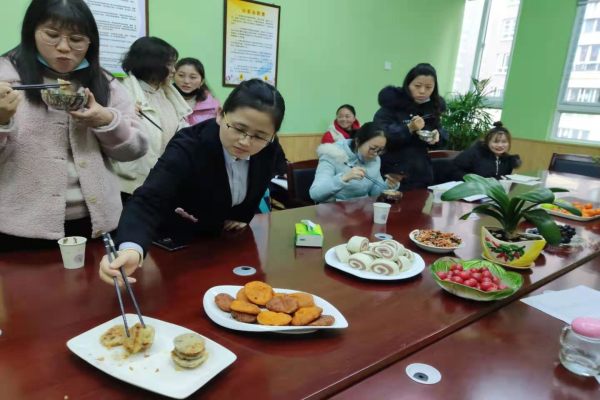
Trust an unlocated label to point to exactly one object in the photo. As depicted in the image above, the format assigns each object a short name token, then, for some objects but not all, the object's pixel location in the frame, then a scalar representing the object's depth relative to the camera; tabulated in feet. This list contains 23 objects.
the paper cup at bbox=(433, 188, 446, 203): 7.10
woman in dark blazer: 3.55
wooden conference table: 2.32
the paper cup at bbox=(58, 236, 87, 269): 3.55
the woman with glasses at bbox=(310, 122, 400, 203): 7.32
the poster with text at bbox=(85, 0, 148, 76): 10.02
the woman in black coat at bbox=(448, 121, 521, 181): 10.99
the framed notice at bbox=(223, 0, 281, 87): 12.45
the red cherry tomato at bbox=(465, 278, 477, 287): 3.55
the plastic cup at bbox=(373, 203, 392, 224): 5.61
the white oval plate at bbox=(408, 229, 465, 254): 4.61
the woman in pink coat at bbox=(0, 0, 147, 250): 3.85
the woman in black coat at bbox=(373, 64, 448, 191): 8.54
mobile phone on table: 4.14
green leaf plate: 3.48
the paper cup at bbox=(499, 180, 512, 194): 8.13
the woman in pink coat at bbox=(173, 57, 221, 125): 8.84
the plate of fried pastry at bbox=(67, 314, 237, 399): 2.21
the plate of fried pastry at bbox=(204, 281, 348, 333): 2.80
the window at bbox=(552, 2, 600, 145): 16.35
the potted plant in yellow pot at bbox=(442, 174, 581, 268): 4.31
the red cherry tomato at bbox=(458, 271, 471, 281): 3.63
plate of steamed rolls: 3.90
